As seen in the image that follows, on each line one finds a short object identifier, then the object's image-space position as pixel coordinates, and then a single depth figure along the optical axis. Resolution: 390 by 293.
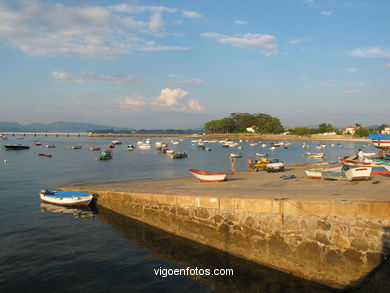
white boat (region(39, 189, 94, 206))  22.78
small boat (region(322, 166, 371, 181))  21.89
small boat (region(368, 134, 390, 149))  38.62
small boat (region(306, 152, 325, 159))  72.88
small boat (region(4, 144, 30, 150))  99.19
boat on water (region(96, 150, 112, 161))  66.94
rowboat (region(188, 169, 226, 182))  25.06
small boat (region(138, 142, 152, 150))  111.84
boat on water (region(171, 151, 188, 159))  72.25
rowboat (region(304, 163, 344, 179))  24.38
